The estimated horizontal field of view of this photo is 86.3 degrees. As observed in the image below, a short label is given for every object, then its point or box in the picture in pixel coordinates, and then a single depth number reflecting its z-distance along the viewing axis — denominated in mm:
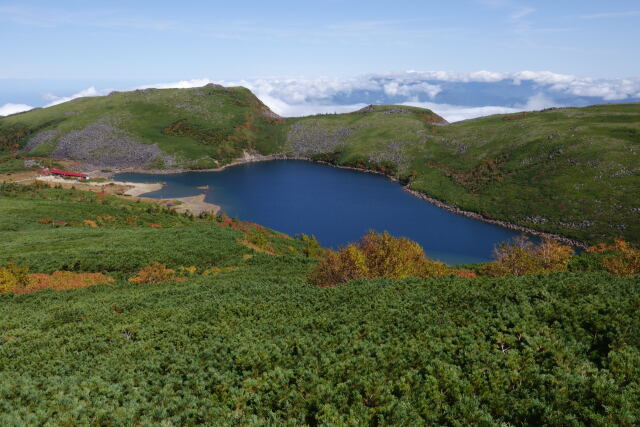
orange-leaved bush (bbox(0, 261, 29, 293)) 37625
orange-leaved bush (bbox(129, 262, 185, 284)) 43881
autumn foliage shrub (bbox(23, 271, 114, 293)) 39375
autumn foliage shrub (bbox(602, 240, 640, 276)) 37812
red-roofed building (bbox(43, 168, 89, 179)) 174250
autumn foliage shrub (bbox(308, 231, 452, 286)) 40375
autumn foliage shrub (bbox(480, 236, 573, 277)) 43031
